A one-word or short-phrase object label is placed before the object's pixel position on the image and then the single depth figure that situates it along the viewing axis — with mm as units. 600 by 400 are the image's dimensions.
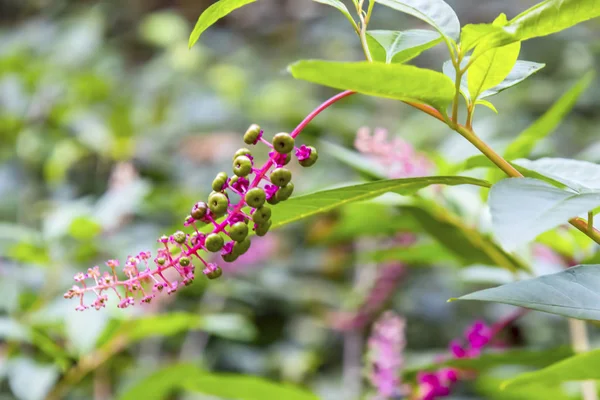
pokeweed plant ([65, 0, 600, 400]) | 814
